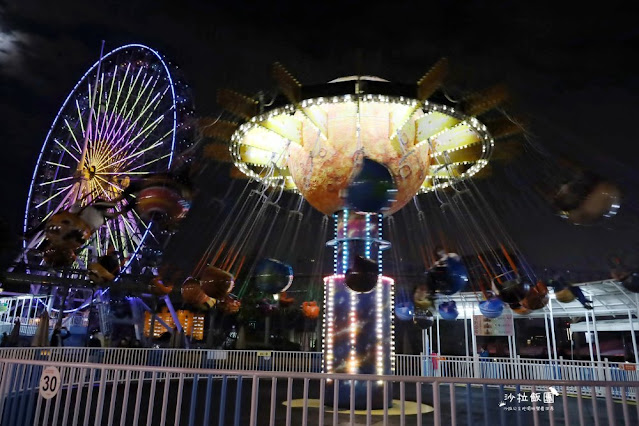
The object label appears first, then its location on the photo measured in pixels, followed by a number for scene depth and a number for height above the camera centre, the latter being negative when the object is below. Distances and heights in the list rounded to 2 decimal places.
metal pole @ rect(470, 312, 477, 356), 15.83 +0.82
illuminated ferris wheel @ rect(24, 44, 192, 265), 18.11 +7.96
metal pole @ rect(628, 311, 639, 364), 13.06 +0.99
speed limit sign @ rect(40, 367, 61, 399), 5.04 -0.32
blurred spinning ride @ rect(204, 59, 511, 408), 7.68 +3.72
